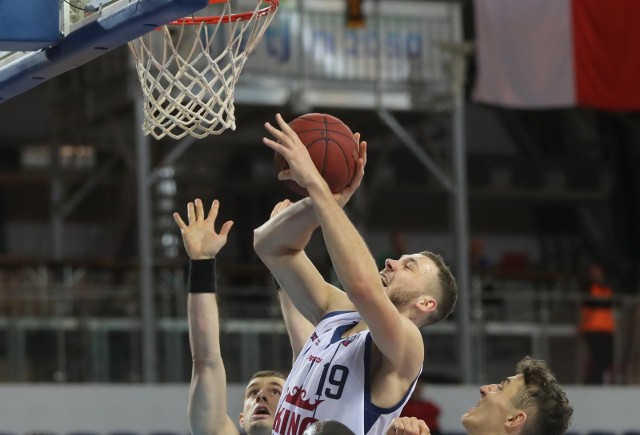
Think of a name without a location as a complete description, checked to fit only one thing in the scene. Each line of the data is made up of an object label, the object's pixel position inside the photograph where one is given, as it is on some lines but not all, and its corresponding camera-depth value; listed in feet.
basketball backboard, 26.84
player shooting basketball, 25.35
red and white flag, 79.65
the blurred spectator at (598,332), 78.63
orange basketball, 26.96
